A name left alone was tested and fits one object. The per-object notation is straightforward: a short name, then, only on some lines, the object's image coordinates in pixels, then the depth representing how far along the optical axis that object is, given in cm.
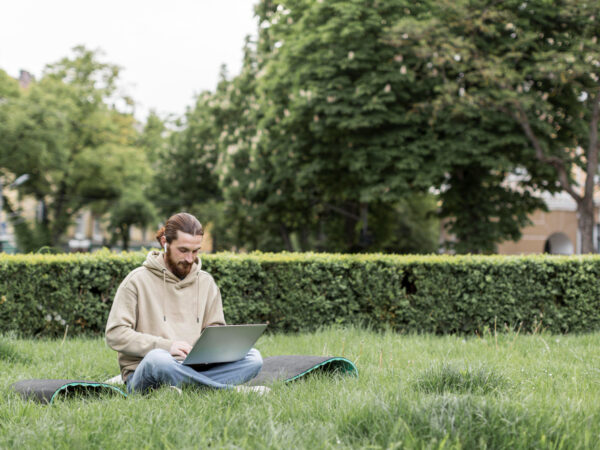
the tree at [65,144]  3419
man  463
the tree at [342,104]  1681
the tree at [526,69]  1536
